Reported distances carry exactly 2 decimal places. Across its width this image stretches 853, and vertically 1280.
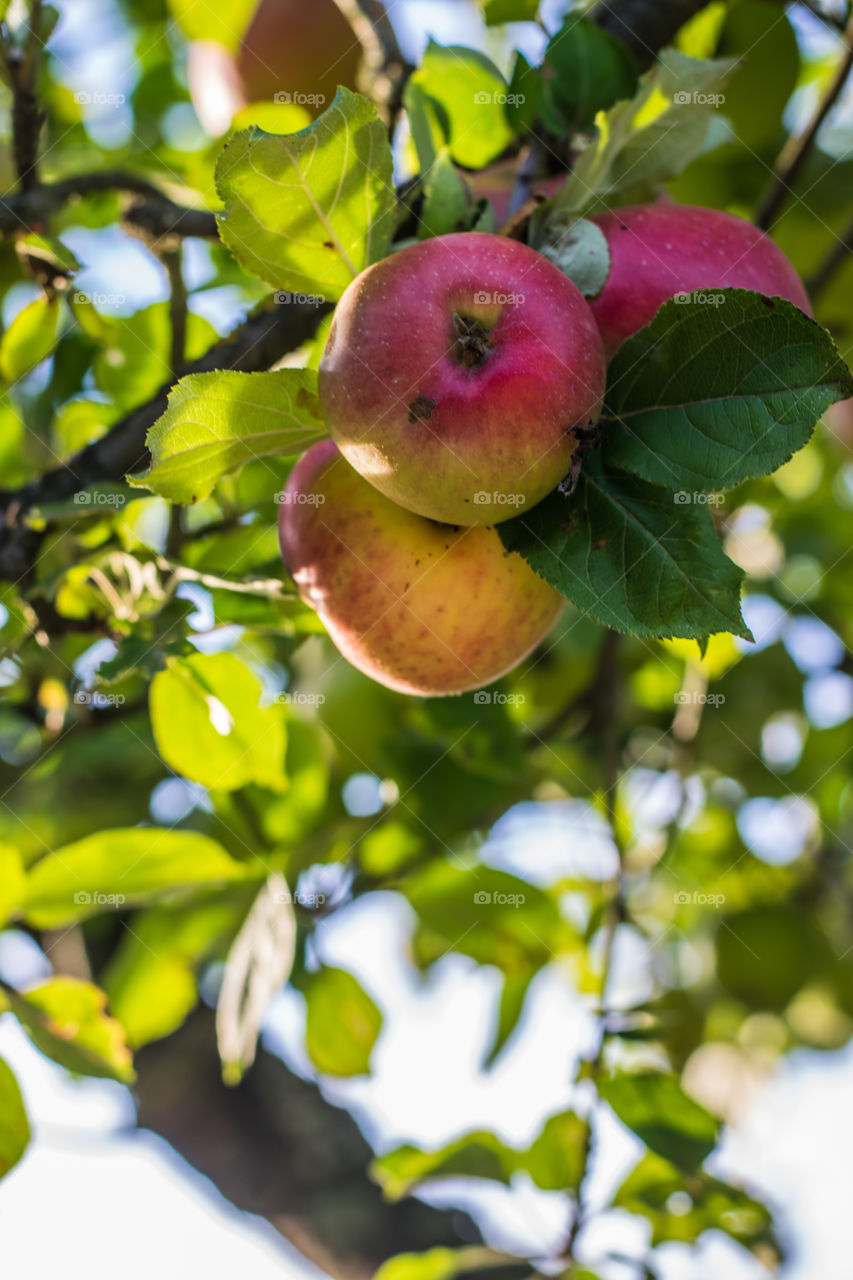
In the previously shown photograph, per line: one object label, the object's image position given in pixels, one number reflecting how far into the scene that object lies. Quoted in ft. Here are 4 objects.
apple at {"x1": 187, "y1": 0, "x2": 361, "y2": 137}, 3.54
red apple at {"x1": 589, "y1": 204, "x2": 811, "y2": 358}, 2.58
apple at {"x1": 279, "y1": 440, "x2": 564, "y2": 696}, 2.60
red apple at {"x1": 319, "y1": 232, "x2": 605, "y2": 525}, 2.45
